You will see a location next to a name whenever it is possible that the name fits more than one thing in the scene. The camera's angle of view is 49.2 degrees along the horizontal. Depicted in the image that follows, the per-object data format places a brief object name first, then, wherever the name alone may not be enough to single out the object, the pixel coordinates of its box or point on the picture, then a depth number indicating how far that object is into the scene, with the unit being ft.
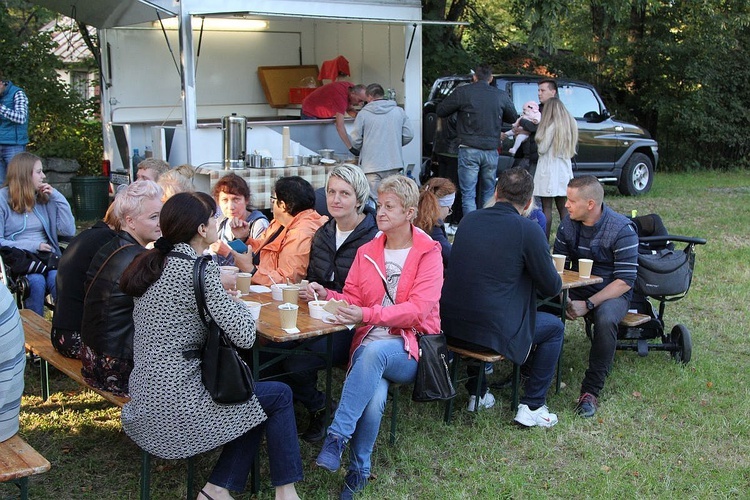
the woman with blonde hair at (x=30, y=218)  16.81
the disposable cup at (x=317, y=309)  11.97
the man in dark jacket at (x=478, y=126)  28.04
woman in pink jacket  11.25
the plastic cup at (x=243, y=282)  13.26
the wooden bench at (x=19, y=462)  8.89
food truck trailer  26.86
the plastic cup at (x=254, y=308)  11.60
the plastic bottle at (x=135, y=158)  29.71
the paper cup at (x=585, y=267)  15.16
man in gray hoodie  27.43
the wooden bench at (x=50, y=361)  10.43
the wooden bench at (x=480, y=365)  13.21
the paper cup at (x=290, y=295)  12.13
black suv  35.19
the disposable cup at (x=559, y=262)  15.34
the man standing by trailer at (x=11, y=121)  25.79
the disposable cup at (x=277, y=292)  12.98
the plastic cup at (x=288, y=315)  11.22
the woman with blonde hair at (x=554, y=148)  25.90
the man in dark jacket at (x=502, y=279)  12.99
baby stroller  16.10
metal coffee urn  25.44
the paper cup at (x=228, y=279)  11.86
